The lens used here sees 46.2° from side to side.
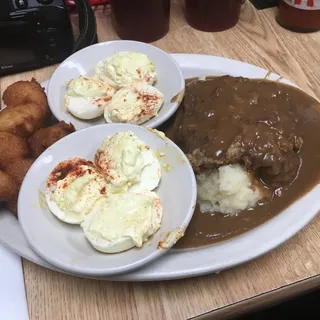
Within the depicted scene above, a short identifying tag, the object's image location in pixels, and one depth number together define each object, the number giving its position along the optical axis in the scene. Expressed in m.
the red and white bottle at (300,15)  0.43
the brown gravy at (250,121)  0.29
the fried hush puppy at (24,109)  0.33
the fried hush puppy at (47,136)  0.32
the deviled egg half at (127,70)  0.36
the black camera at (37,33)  0.40
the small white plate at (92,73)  0.35
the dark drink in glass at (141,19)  0.43
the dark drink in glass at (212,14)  0.45
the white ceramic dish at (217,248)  0.26
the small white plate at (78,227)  0.25
